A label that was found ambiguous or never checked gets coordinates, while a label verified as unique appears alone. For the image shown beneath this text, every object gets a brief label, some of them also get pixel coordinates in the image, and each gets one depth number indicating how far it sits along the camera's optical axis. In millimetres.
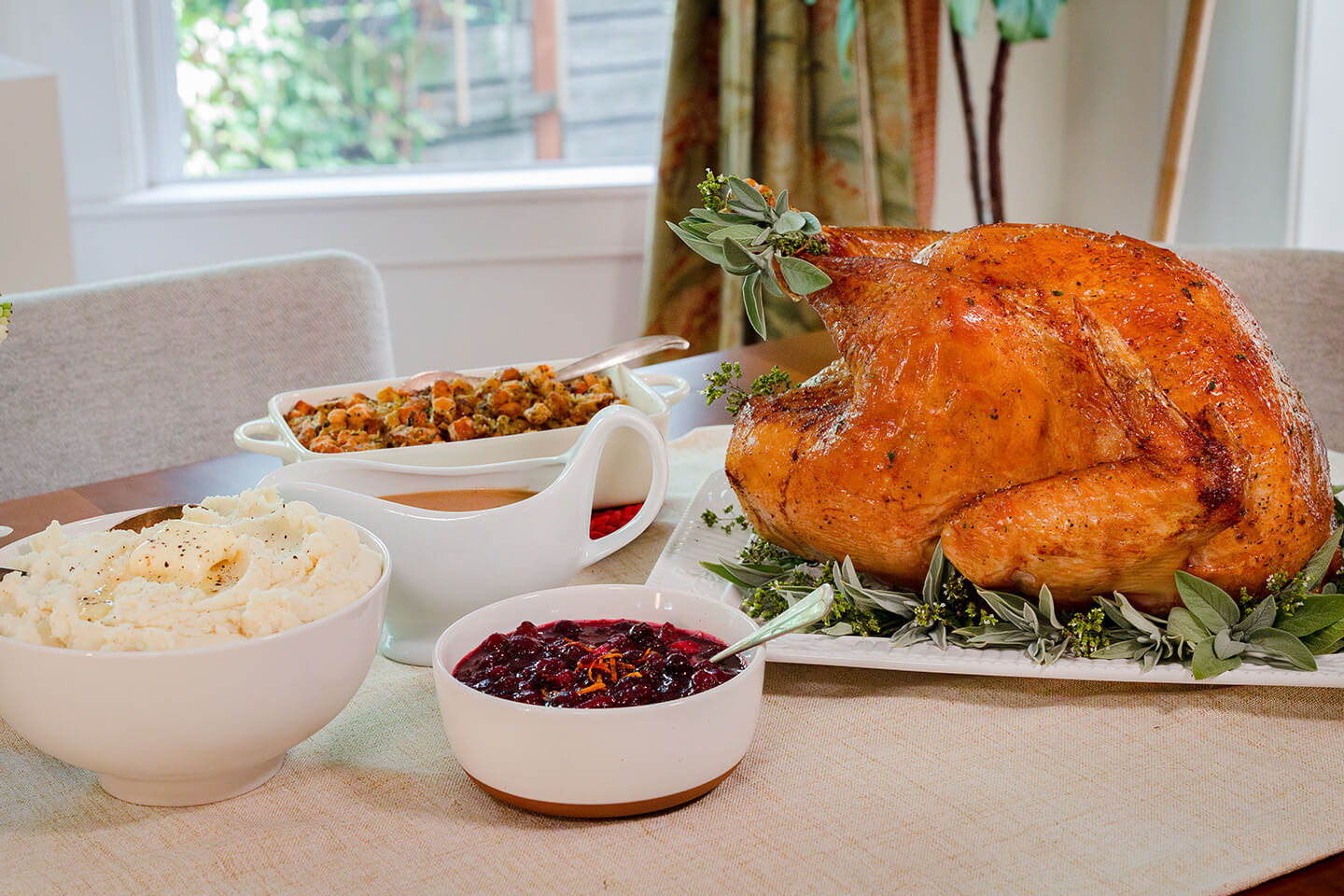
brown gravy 1034
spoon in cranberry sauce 785
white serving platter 874
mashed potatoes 722
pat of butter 766
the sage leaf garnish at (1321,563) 979
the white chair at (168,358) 1719
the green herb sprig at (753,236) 1028
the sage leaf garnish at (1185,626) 914
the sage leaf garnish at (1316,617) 909
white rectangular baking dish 1195
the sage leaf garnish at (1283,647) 877
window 3344
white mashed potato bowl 706
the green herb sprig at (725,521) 1190
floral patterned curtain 3023
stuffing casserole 1247
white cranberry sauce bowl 726
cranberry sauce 767
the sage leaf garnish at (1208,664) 878
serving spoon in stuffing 1386
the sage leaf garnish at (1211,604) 924
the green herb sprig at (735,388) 1115
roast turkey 949
